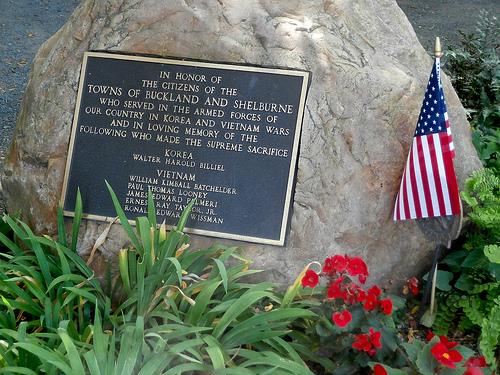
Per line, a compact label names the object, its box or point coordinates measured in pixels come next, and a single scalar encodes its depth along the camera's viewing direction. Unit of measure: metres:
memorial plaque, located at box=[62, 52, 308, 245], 3.87
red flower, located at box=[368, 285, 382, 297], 3.29
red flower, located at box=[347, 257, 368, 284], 3.31
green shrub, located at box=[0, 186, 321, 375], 3.00
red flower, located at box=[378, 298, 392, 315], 3.25
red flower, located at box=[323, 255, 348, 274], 3.33
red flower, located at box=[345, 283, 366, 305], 3.27
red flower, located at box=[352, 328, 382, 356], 3.13
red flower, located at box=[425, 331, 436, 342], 3.28
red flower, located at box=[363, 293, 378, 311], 3.24
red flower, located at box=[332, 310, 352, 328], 3.14
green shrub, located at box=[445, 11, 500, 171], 5.01
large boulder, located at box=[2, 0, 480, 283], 3.83
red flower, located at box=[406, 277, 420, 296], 3.70
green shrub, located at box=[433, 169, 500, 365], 3.68
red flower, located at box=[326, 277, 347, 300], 3.28
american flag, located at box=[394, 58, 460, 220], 3.55
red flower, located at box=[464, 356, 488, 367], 2.91
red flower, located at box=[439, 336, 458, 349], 3.03
